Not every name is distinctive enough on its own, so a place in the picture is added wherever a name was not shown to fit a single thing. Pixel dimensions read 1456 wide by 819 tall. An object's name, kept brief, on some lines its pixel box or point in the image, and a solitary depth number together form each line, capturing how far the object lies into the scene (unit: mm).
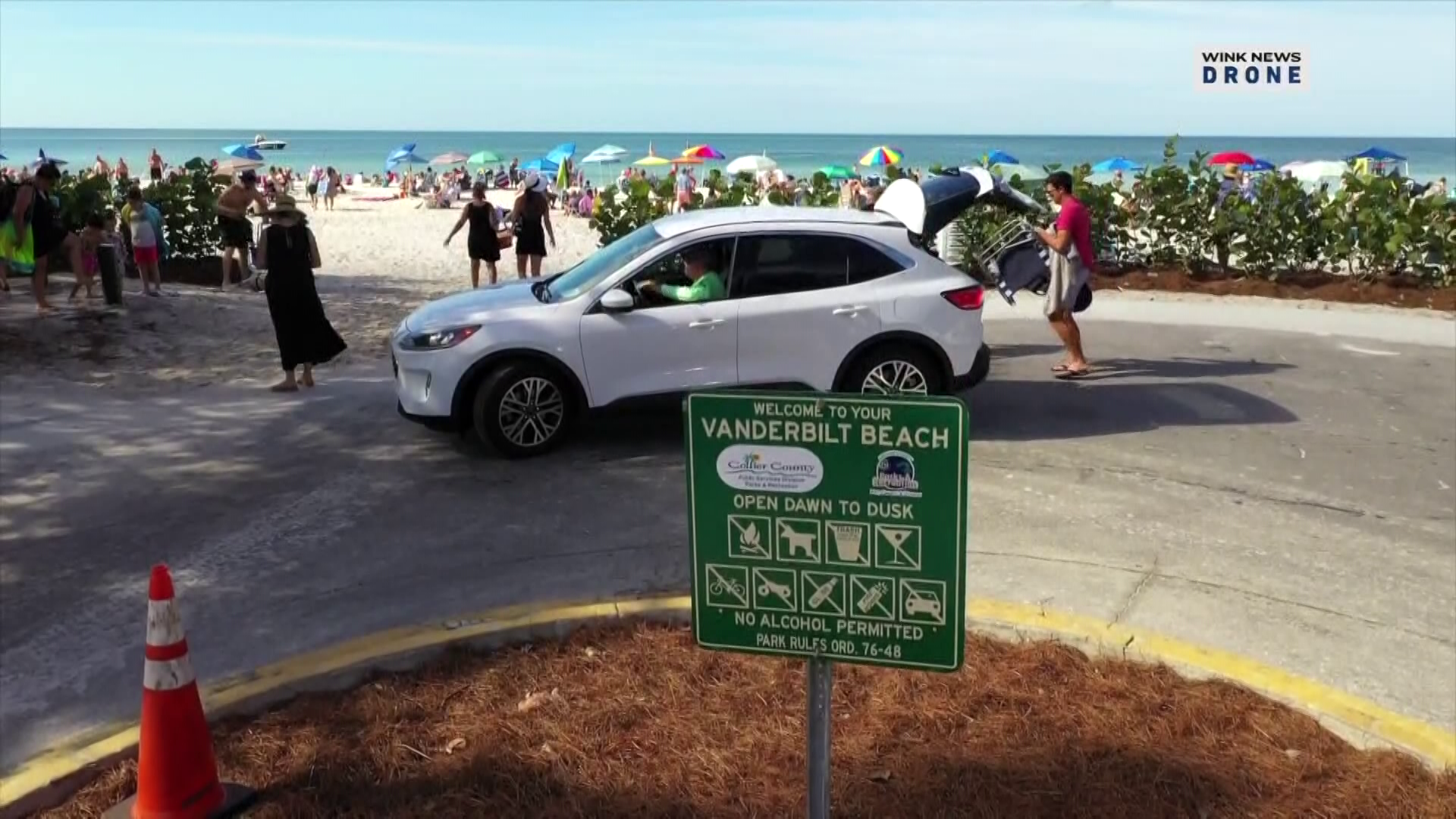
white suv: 7801
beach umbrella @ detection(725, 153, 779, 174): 42594
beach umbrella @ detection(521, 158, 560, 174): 49062
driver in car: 8031
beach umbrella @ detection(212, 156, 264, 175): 32344
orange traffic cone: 3586
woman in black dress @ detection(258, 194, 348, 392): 9492
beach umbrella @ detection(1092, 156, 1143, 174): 32250
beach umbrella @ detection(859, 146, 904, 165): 33866
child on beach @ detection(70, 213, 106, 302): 14367
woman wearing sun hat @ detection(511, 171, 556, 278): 15242
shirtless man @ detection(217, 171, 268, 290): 15125
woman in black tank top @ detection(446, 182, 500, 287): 14828
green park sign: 2545
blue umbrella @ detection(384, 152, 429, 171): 54112
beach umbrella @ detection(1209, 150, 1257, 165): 29828
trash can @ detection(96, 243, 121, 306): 13352
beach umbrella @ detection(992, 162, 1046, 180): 27406
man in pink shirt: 10156
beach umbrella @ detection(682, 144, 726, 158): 43450
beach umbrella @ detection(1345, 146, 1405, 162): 35688
